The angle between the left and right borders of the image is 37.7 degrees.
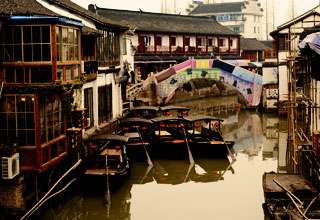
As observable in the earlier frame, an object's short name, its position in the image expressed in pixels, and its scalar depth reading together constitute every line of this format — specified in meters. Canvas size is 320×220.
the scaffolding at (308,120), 16.23
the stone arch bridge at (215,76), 39.34
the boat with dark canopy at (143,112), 30.83
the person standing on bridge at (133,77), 39.09
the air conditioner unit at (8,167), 14.20
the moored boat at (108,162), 17.95
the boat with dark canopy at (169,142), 24.23
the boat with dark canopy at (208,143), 24.09
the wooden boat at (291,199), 12.77
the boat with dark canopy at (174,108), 29.95
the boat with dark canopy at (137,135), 23.92
